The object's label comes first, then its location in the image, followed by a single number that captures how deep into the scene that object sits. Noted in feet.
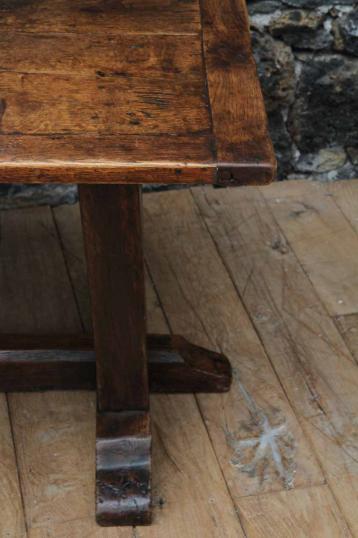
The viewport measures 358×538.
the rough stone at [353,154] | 12.36
